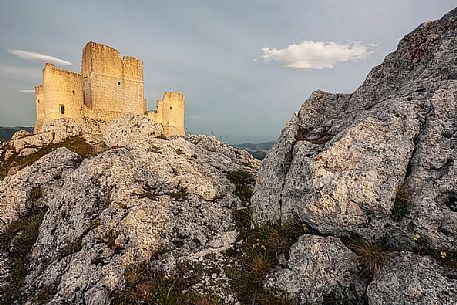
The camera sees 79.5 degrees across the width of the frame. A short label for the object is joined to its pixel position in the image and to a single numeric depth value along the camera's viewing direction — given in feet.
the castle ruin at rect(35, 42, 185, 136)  118.11
